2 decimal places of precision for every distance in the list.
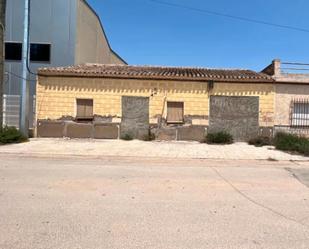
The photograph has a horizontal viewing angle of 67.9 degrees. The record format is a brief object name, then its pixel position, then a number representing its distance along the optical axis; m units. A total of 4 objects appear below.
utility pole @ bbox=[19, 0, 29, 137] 10.76
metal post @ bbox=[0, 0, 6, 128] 9.91
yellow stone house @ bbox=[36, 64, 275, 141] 11.86
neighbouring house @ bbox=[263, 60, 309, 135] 12.23
